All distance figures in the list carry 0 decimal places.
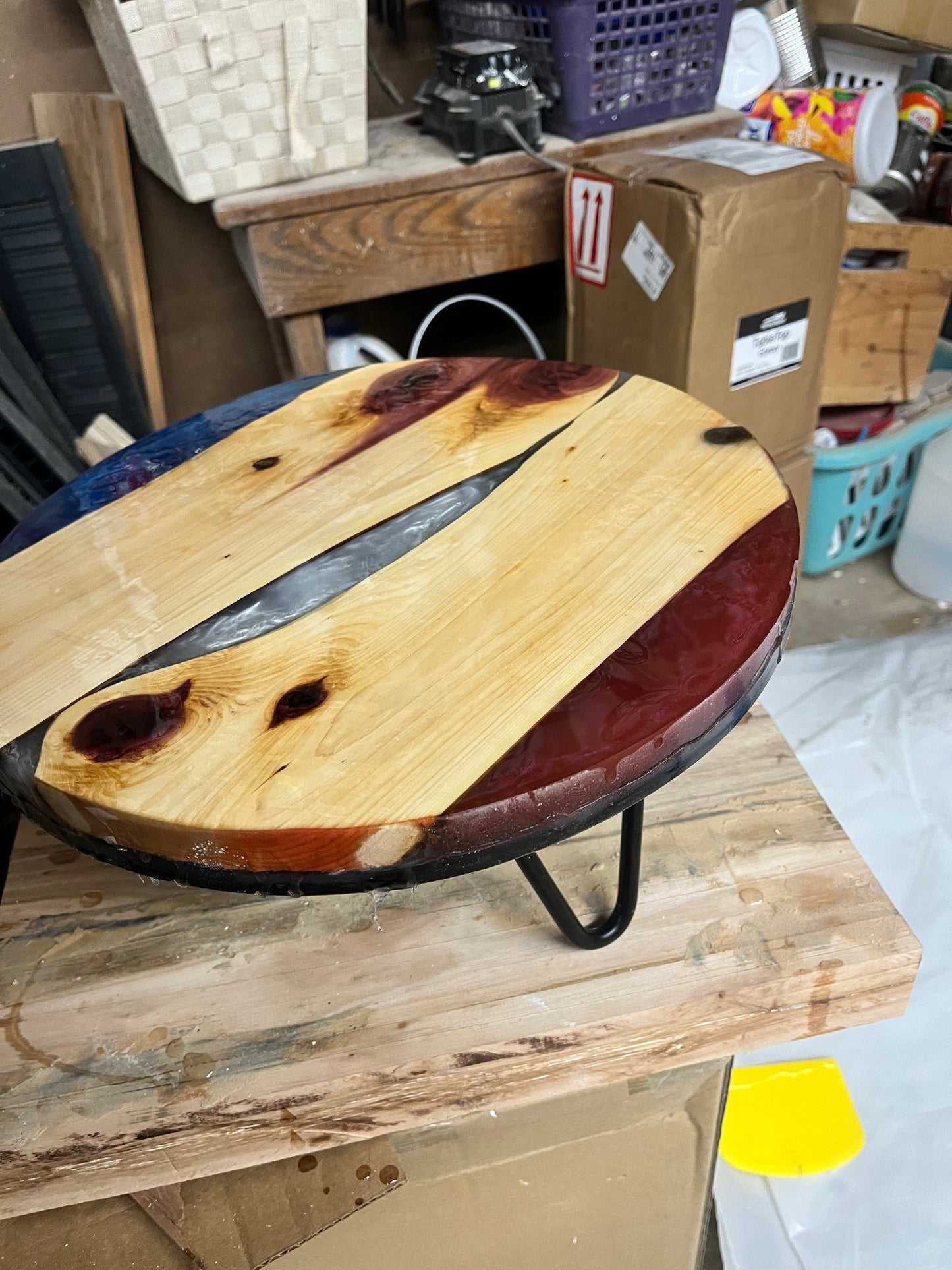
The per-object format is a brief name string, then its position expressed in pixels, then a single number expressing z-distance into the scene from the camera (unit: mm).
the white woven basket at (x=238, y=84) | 991
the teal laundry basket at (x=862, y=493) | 1493
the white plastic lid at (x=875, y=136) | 1466
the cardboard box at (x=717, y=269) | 1050
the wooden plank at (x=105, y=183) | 1211
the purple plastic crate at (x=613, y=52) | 1158
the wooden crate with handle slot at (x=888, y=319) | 1409
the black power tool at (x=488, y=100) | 1161
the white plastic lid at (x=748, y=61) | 1562
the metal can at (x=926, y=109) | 1595
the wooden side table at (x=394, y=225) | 1139
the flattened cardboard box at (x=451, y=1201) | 708
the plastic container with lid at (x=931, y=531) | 1562
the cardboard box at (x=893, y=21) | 1539
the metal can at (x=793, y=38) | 1628
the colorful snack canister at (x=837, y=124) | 1469
